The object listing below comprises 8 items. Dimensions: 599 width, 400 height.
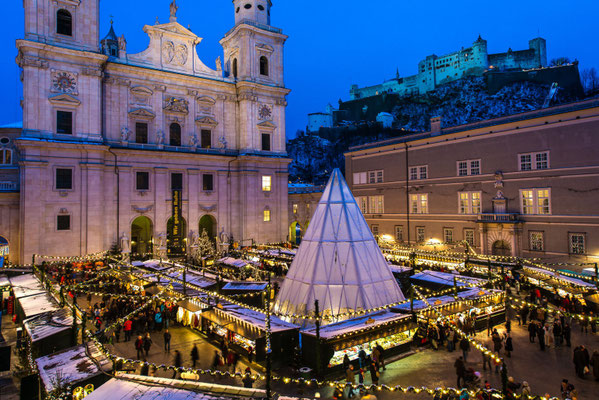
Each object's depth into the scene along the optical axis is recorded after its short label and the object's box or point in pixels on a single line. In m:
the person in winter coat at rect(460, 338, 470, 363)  13.94
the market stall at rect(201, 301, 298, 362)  13.57
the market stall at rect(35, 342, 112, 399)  9.68
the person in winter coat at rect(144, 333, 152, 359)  14.86
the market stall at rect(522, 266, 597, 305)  18.50
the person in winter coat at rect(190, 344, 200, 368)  14.03
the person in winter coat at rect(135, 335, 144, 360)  14.77
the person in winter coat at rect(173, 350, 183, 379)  13.22
